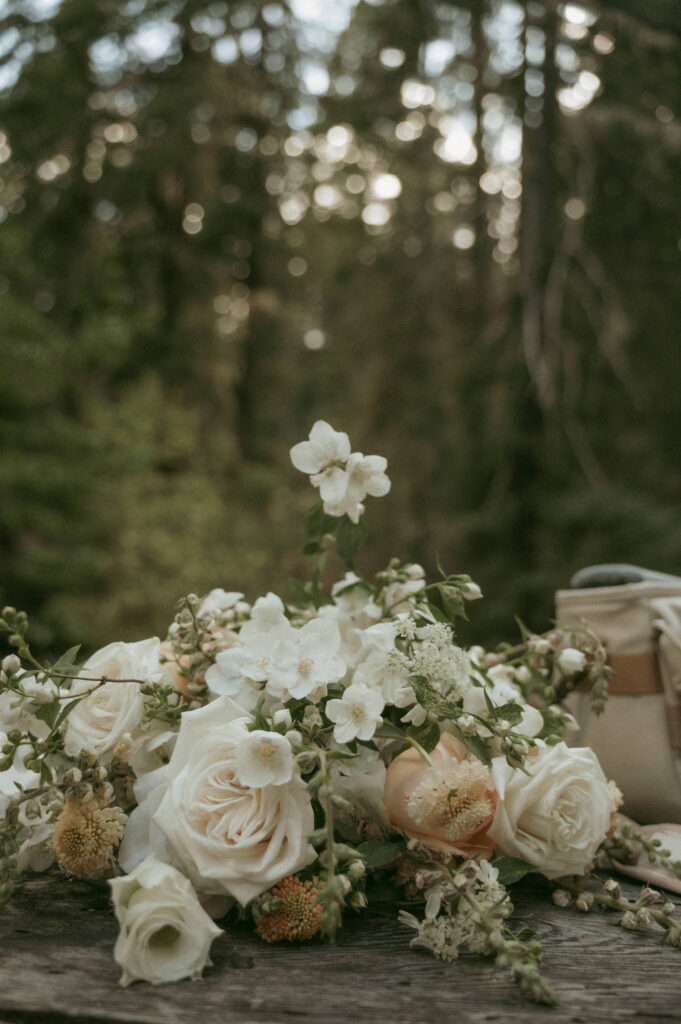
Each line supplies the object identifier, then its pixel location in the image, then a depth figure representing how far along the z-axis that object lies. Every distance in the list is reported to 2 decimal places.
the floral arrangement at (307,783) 0.80
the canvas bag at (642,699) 1.22
